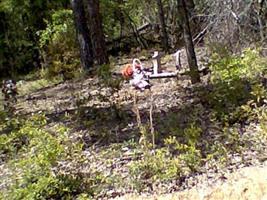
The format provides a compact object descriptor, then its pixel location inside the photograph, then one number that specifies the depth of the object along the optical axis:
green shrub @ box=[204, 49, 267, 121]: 6.97
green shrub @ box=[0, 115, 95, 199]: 5.08
